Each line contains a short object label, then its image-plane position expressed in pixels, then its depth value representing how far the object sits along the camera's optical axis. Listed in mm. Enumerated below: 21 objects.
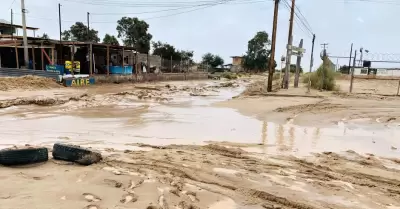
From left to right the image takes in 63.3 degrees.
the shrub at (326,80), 23111
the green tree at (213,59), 73375
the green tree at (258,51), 73062
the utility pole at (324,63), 22828
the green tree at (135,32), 54062
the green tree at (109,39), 56066
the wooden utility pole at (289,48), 21058
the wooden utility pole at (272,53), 19828
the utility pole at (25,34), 23859
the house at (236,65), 77175
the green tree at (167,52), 52094
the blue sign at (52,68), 25250
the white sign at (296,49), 21022
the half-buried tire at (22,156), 4492
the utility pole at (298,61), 22178
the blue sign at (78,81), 22641
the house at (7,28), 36459
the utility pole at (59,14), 41069
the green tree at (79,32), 59344
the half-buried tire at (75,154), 4770
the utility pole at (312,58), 24512
